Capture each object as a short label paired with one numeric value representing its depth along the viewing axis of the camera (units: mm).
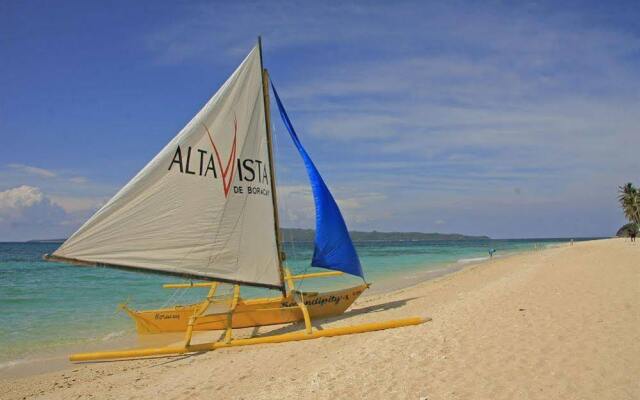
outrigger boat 10000
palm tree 78562
